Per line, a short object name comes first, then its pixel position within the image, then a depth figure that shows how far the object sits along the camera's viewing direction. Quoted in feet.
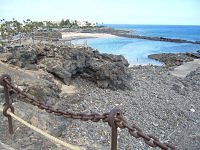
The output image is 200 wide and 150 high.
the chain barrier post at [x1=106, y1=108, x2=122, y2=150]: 6.50
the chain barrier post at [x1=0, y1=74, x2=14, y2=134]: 9.55
